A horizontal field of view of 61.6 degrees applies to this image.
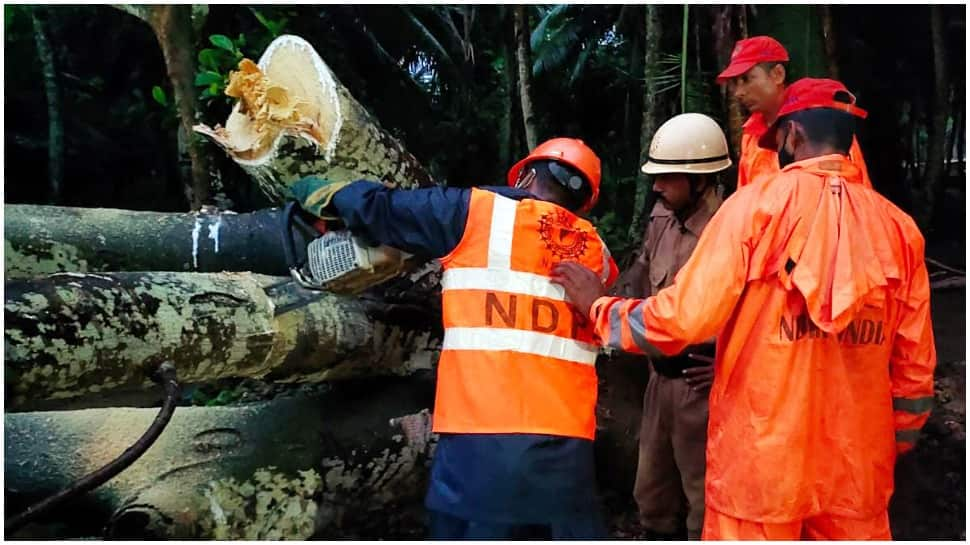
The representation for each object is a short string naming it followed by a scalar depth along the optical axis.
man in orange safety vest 2.18
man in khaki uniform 2.83
